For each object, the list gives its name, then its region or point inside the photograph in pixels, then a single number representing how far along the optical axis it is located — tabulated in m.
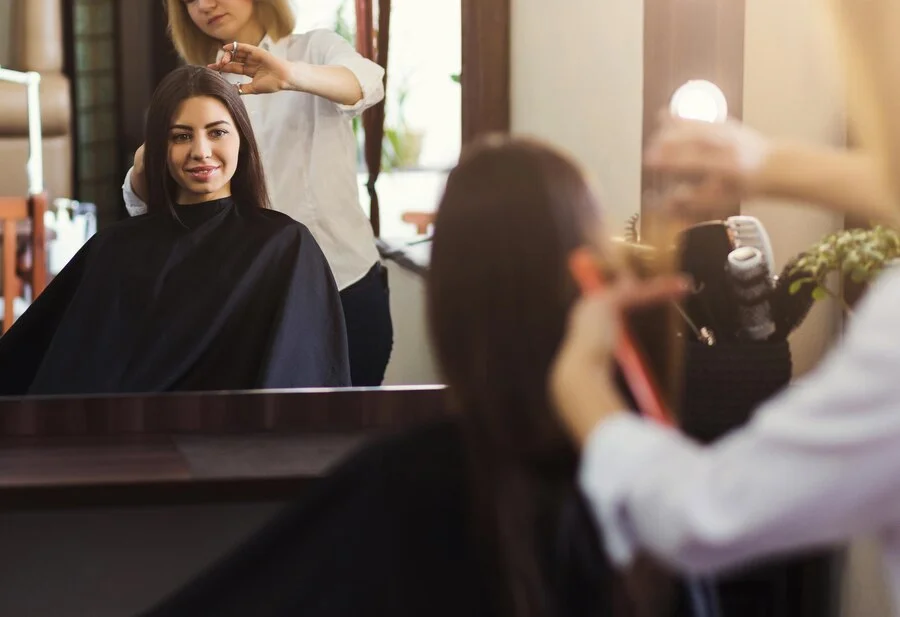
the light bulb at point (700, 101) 3.84
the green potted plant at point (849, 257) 3.83
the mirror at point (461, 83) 3.77
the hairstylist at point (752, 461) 2.50
